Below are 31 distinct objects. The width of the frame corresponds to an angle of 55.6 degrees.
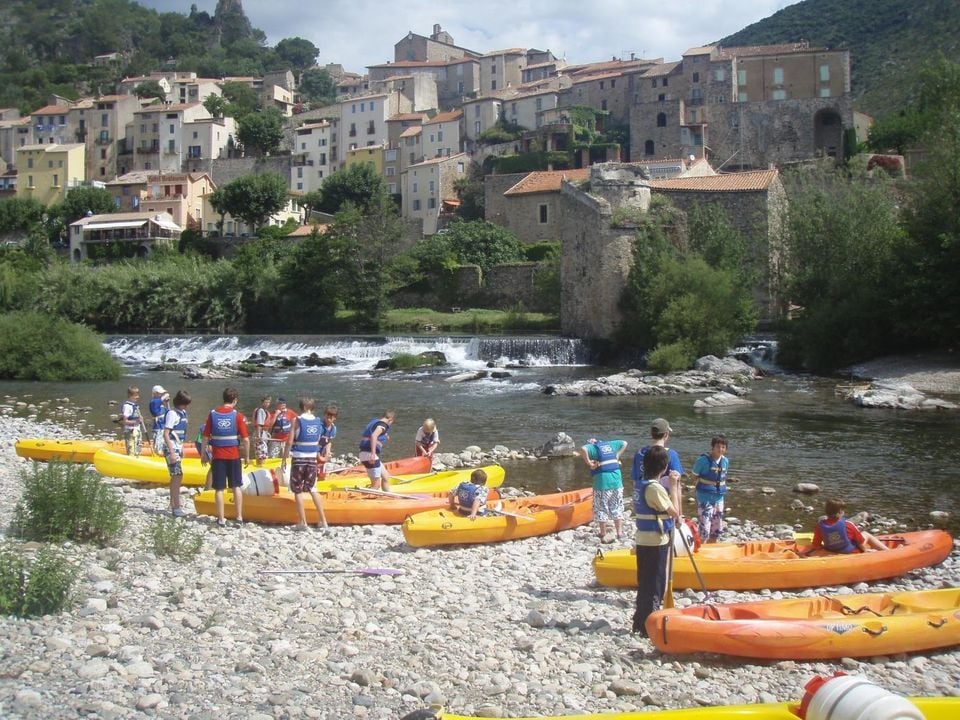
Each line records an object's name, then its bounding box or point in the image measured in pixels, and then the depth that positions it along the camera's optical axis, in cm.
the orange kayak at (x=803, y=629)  616
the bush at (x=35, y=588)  617
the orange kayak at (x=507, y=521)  929
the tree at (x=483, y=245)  4819
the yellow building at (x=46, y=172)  7544
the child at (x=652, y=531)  626
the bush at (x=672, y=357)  2870
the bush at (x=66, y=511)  820
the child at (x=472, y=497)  967
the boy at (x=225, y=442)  955
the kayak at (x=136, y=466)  1280
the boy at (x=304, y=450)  943
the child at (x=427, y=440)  1277
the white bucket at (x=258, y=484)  1018
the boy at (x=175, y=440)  1004
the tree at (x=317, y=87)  11200
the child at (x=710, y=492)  897
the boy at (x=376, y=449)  1090
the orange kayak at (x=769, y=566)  792
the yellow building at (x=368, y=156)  7469
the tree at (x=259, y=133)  8031
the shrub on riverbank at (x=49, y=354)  2795
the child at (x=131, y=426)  1362
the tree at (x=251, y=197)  6006
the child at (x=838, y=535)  831
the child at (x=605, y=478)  959
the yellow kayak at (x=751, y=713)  471
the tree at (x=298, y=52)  13750
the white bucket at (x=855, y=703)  413
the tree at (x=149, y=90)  9275
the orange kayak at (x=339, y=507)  1019
